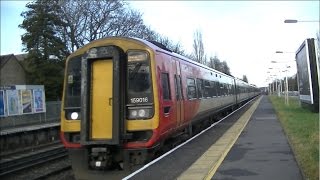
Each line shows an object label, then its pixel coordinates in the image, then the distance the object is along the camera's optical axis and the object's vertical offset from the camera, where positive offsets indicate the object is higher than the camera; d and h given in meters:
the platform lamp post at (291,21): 16.53 +3.83
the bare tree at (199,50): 47.91 +7.44
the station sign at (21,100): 20.49 +0.47
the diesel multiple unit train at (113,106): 7.52 -0.05
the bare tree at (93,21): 34.72 +8.81
